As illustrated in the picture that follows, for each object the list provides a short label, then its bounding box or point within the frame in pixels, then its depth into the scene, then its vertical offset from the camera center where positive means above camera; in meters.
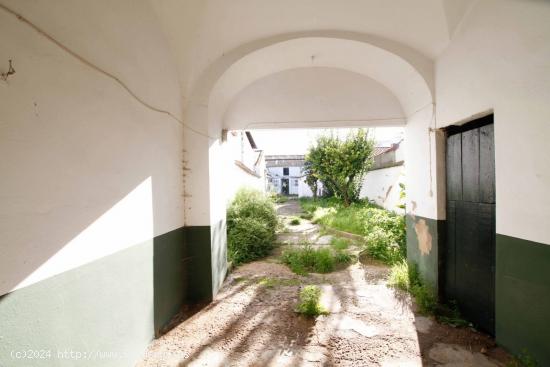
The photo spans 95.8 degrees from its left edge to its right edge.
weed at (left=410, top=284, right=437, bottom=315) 3.22 -1.59
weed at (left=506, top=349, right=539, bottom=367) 2.06 -1.55
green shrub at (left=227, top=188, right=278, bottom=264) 5.65 -1.04
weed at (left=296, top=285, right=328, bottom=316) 3.20 -1.58
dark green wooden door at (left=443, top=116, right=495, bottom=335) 2.65 -0.51
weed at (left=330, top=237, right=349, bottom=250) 6.07 -1.55
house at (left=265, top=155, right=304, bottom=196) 29.86 +1.32
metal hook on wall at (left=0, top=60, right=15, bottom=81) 1.30 +0.62
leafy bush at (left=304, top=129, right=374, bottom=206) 11.41 +1.07
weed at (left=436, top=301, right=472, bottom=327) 2.94 -1.69
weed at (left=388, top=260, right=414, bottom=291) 3.87 -1.55
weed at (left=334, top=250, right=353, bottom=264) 5.29 -1.62
